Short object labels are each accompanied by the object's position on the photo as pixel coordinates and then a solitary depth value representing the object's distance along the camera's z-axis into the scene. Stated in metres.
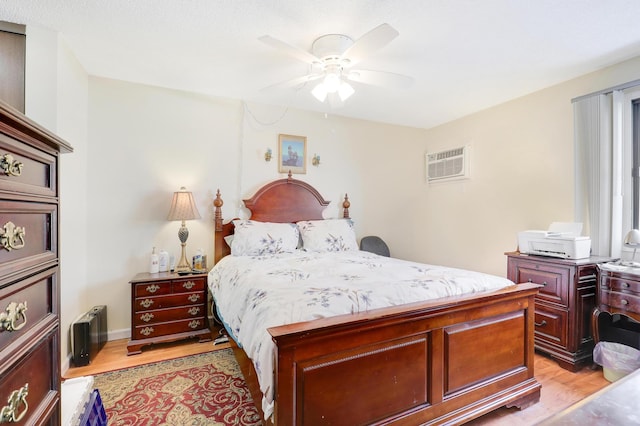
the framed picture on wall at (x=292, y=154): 3.59
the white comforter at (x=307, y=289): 1.36
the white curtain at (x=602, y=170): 2.47
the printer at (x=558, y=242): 2.36
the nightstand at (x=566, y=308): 2.29
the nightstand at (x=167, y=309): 2.55
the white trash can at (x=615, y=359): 2.07
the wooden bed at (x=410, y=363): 1.24
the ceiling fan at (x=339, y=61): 1.84
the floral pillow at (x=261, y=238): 2.96
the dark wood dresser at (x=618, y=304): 2.08
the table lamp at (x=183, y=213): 2.84
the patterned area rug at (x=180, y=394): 1.75
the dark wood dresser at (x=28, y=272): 0.63
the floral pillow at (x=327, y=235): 3.27
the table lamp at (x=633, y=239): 2.18
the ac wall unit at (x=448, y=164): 3.76
